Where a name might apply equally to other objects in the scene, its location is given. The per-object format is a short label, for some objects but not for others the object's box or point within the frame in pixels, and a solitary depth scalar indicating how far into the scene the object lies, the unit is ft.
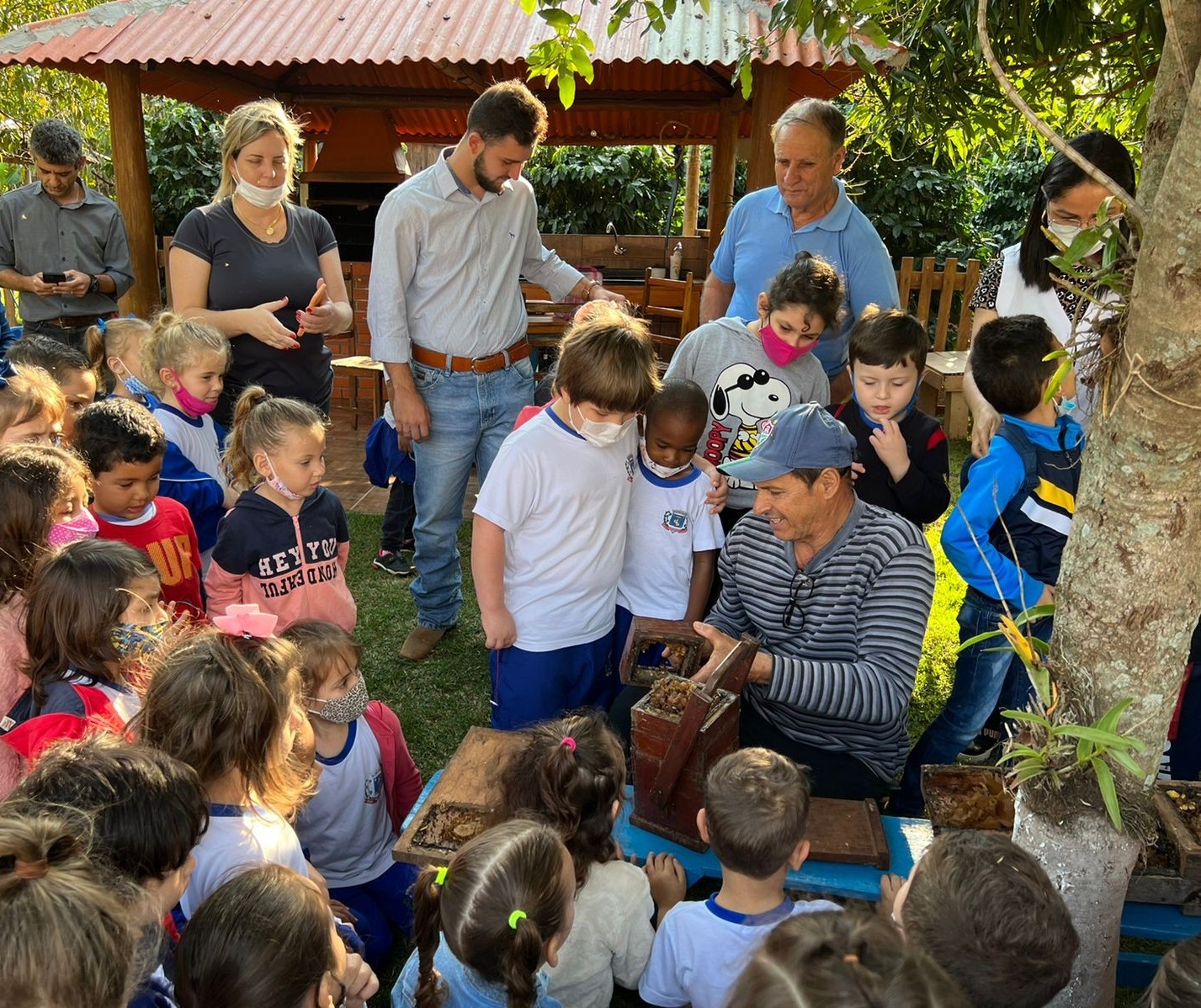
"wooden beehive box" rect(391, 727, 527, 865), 7.54
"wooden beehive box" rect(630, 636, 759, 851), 7.59
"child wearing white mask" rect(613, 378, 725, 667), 10.61
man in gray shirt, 18.28
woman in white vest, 10.77
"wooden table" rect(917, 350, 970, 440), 27.04
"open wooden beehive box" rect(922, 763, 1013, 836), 7.81
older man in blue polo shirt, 12.36
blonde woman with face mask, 13.11
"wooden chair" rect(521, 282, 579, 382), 25.71
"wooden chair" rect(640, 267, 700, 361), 28.02
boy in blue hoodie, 9.82
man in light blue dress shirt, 12.84
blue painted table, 7.52
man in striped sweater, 8.61
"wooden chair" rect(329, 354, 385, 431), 25.38
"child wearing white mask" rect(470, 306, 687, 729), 9.74
